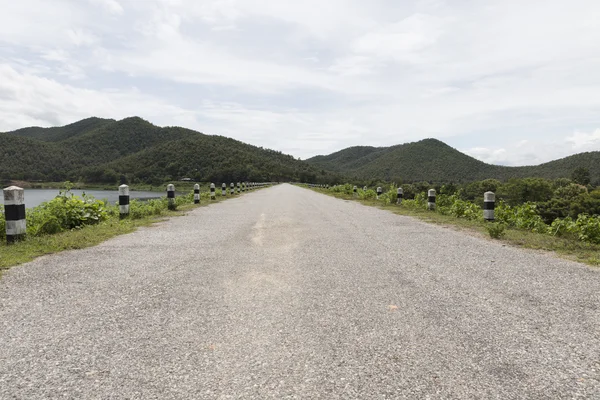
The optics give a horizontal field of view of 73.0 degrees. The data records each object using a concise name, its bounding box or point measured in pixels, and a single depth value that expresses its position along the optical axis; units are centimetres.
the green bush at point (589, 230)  778
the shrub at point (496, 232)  771
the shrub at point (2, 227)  714
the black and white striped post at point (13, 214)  653
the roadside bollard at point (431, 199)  1414
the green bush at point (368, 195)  2402
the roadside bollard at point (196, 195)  1753
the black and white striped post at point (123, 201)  1065
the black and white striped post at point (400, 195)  1716
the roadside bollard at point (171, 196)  1387
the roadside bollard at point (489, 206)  1004
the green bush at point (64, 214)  796
